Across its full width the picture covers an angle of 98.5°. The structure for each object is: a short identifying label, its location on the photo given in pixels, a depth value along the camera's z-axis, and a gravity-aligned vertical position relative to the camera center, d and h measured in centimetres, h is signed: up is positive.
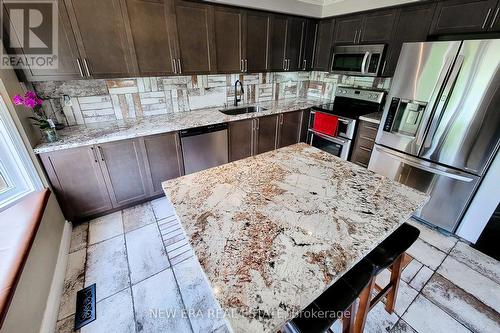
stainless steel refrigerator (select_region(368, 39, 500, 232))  174 -41
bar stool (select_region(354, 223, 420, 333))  110 -88
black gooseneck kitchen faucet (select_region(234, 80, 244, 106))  332 -31
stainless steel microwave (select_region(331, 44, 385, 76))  273 +16
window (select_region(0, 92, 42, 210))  163 -73
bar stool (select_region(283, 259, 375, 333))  86 -92
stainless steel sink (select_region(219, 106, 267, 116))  325 -56
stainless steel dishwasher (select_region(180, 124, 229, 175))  259 -88
